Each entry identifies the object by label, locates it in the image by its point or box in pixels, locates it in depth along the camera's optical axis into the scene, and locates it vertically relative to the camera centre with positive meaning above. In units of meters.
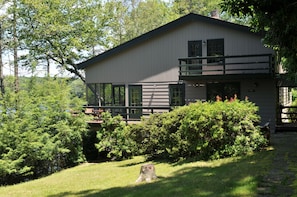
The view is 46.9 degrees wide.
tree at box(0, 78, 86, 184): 13.68 -1.53
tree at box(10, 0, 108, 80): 24.97 +4.89
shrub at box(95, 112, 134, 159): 14.58 -1.92
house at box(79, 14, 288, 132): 17.08 +1.37
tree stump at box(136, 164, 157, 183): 8.49 -1.99
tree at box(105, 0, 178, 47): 38.94 +9.32
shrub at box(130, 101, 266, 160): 10.48 -1.18
